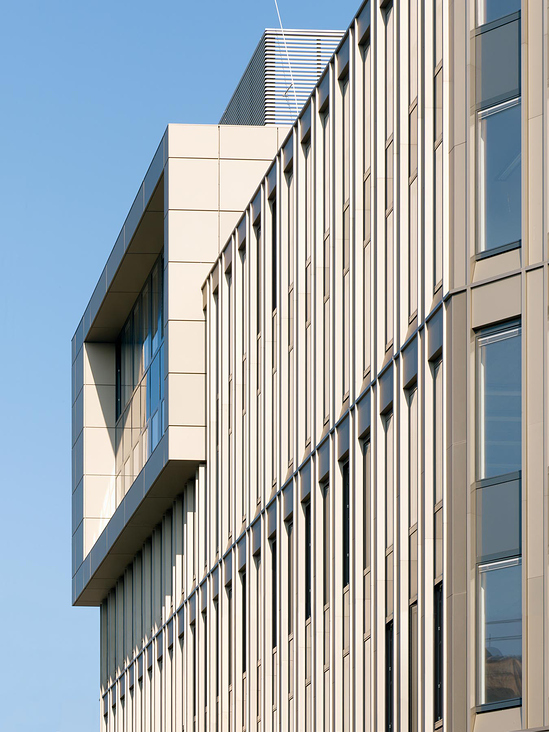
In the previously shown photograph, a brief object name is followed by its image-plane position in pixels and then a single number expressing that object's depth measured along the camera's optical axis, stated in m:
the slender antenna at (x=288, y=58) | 46.53
